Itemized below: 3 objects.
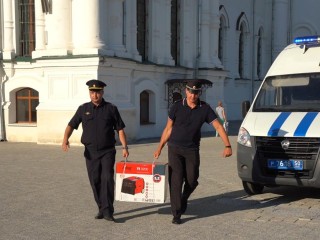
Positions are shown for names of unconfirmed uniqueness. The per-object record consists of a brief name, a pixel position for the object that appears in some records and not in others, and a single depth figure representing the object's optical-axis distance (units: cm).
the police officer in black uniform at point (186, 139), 688
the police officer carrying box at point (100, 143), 689
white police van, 778
